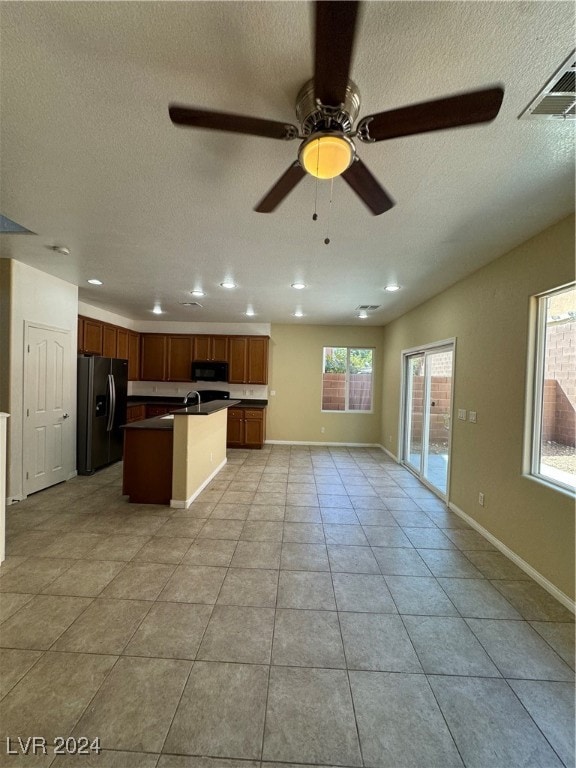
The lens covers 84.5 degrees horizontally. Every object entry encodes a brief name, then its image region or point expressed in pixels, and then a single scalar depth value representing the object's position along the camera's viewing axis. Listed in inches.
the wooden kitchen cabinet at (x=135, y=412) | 233.9
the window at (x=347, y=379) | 281.0
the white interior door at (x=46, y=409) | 145.9
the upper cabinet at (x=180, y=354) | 271.4
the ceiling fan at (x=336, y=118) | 39.1
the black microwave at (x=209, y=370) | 265.1
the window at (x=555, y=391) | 90.3
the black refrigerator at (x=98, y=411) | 180.1
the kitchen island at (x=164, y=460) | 141.3
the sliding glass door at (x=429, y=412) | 164.2
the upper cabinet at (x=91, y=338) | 195.3
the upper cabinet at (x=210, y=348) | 269.7
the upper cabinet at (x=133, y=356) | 255.4
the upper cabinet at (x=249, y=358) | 268.8
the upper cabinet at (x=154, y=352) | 272.1
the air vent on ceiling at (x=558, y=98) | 47.7
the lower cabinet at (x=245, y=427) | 258.2
